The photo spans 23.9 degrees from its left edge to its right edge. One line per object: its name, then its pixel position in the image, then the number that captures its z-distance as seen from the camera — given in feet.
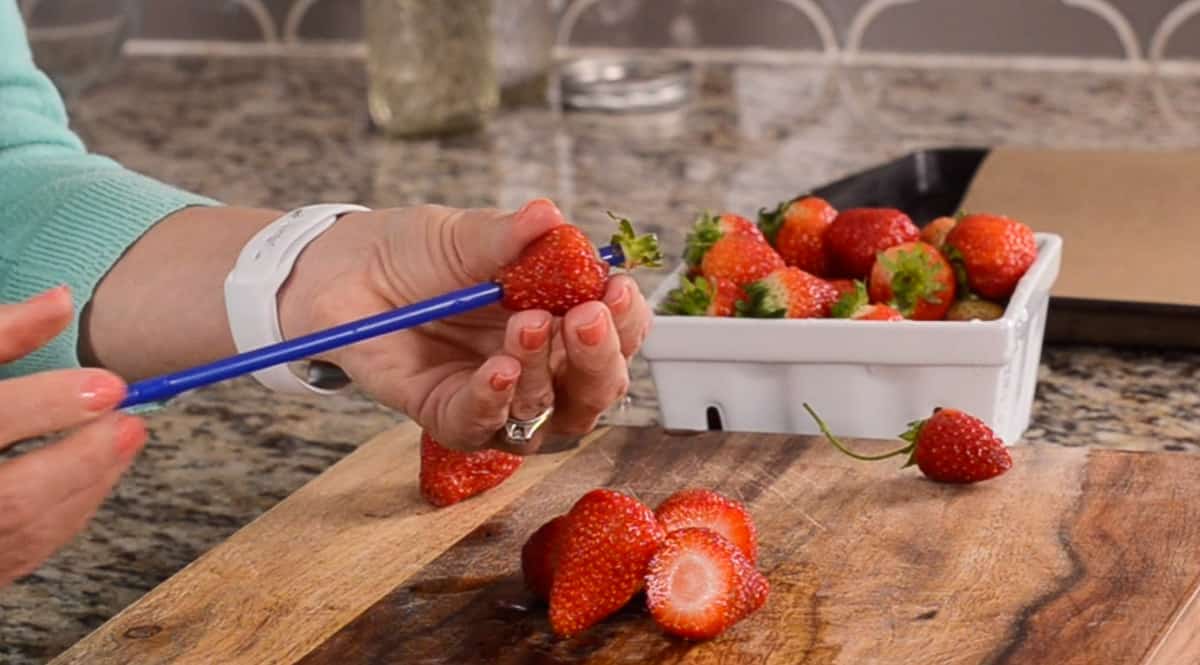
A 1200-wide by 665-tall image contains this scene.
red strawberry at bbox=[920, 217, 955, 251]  4.11
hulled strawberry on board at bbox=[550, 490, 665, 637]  3.33
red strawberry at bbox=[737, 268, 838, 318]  3.87
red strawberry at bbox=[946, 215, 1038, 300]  3.96
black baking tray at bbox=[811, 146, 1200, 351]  4.33
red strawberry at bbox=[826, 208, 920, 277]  4.03
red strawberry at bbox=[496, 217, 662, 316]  3.32
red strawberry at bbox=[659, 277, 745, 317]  3.92
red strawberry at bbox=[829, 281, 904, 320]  3.86
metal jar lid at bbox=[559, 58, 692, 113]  6.44
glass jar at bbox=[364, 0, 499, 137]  6.03
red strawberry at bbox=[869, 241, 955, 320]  3.90
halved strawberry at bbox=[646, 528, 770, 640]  3.29
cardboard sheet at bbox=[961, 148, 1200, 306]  4.40
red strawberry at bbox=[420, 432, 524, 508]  3.71
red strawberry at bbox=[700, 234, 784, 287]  3.97
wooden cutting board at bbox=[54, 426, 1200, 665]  3.30
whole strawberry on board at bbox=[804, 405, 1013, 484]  3.66
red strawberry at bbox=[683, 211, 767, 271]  4.01
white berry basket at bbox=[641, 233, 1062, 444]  3.80
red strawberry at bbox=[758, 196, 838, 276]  4.14
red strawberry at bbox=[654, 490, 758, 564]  3.46
